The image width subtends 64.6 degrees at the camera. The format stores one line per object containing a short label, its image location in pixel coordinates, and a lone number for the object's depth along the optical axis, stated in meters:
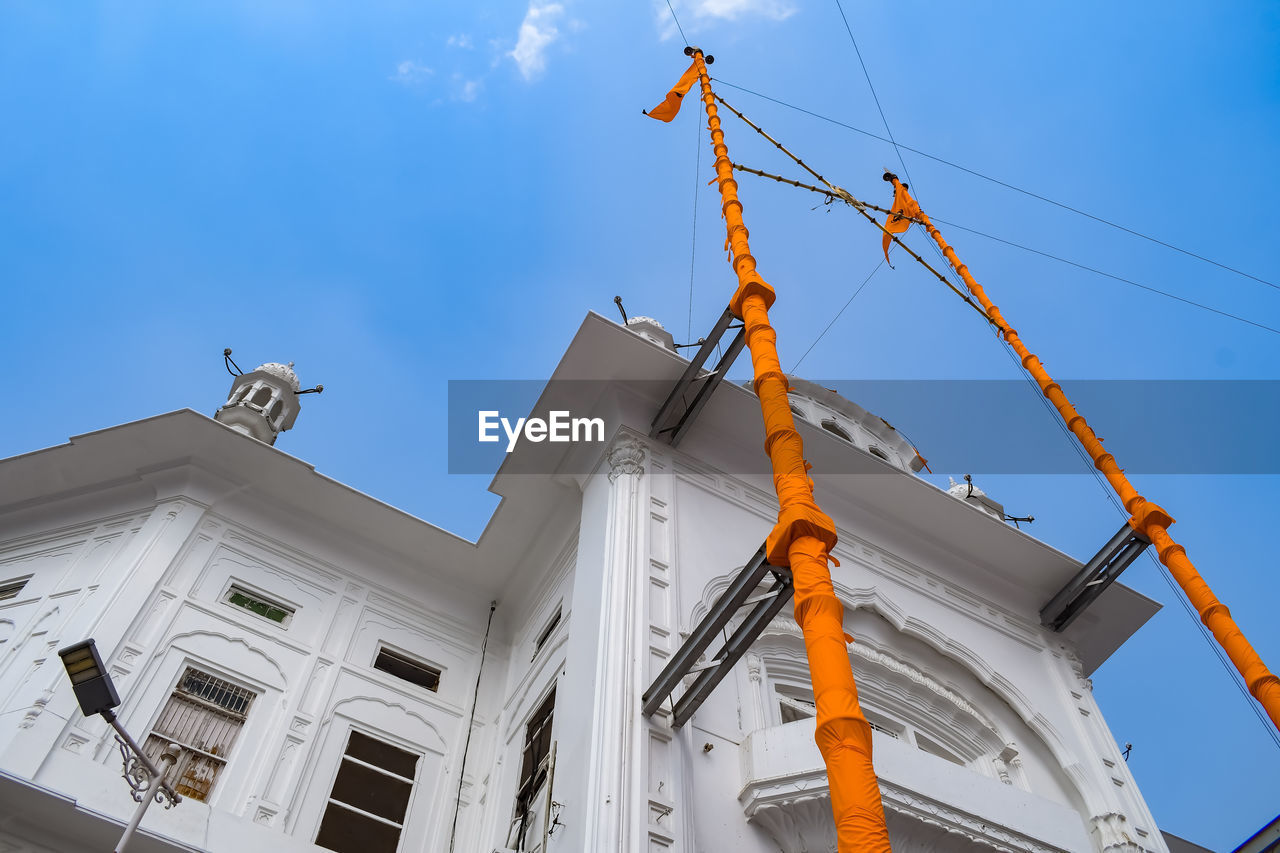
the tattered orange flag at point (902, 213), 16.36
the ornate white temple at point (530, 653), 9.81
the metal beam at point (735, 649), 8.11
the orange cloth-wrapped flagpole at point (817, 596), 5.23
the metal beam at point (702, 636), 8.49
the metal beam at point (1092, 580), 13.80
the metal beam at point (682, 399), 12.77
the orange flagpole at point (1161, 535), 9.71
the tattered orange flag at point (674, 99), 14.98
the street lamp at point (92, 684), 8.06
